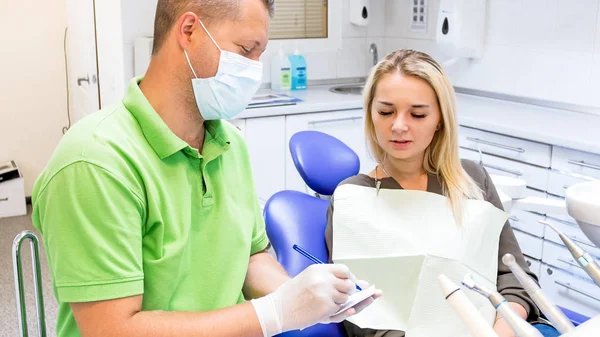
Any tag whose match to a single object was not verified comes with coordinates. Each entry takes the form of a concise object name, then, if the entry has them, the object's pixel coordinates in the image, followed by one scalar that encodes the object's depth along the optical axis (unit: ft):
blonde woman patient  5.55
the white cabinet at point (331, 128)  10.88
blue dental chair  5.30
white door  11.53
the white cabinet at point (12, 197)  13.82
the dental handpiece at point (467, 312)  2.12
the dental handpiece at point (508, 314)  2.19
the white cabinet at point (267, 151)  10.45
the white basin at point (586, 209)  3.87
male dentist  3.51
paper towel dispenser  11.30
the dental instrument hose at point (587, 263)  2.44
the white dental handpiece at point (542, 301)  2.36
